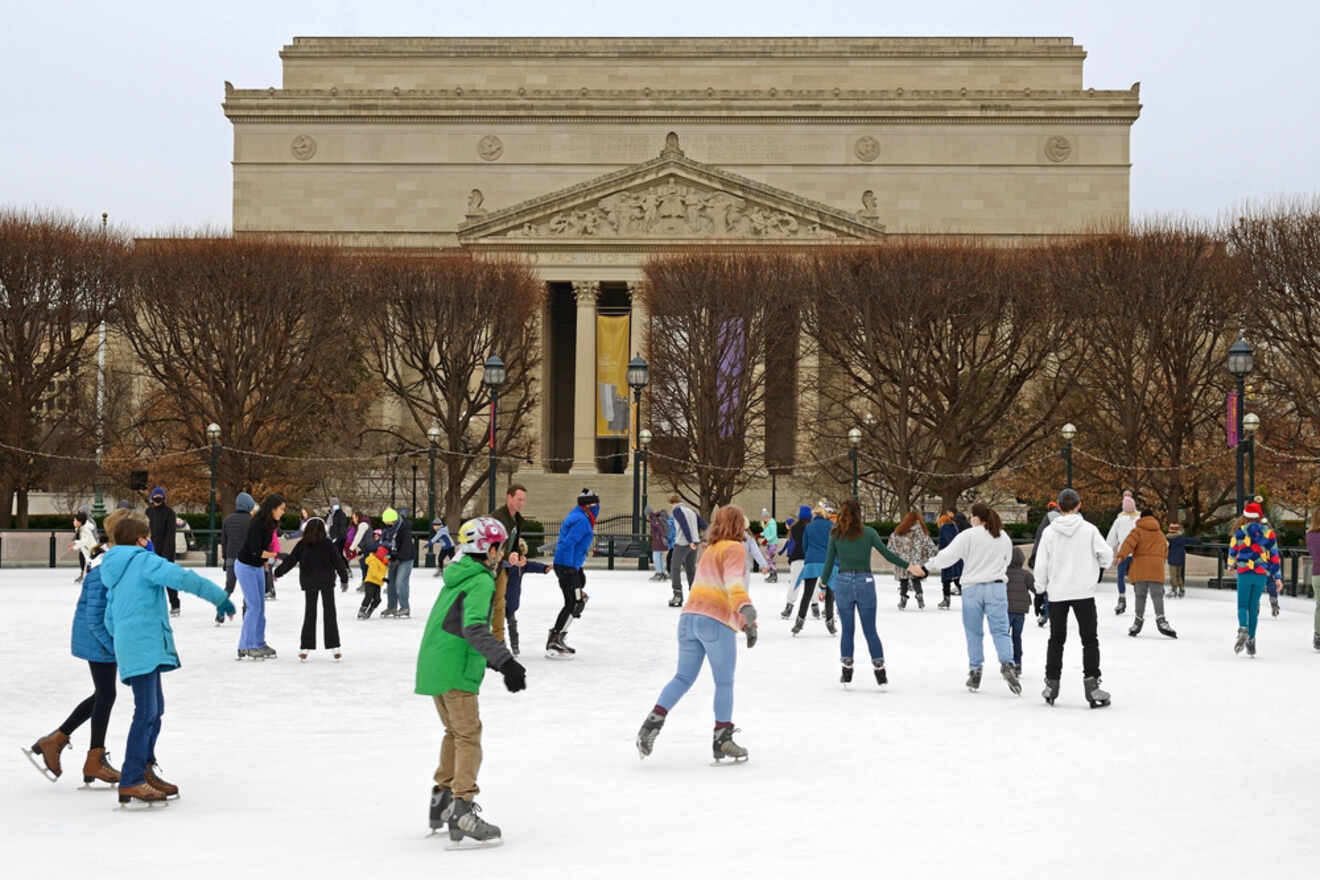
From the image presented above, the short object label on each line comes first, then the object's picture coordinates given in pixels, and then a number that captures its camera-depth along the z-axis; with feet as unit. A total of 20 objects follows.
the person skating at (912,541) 86.79
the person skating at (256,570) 57.67
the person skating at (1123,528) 73.81
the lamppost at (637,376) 130.93
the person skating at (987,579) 49.37
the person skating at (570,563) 60.03
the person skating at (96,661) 32.99
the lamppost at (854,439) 137.90
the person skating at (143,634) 31.37
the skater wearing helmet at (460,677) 28.71
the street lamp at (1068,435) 121.08
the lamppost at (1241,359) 96.22
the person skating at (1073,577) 46.68
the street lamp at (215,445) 126.52
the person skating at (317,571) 57.21
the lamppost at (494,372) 115.03
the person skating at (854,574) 50.47
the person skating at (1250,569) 62.18
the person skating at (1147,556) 66.90
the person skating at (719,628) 36.86
